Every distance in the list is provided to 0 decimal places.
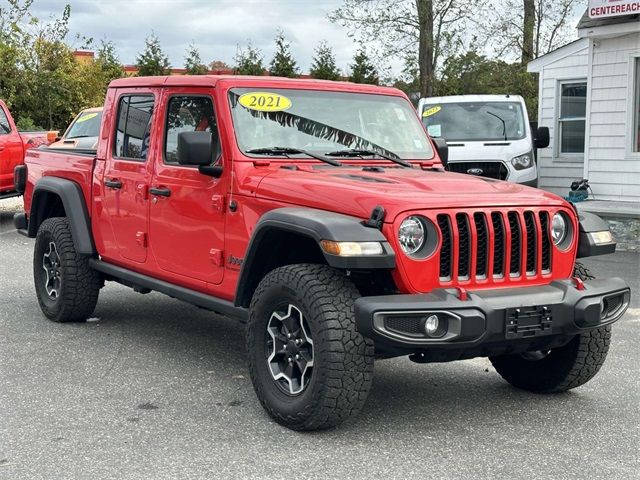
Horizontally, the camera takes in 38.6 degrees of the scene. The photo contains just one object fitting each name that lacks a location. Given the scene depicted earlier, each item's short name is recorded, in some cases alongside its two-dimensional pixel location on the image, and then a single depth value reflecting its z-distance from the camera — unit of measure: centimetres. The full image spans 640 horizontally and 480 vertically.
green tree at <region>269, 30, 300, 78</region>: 2217
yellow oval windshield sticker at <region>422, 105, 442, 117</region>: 1473
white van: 1355
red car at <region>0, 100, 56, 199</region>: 1425
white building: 1321
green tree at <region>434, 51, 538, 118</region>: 2325
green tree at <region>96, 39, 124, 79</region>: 2700
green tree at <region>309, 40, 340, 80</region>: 2219
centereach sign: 1270
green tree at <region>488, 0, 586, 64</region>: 2377
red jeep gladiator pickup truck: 437
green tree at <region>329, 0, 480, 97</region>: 2230
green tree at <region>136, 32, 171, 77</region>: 2253
